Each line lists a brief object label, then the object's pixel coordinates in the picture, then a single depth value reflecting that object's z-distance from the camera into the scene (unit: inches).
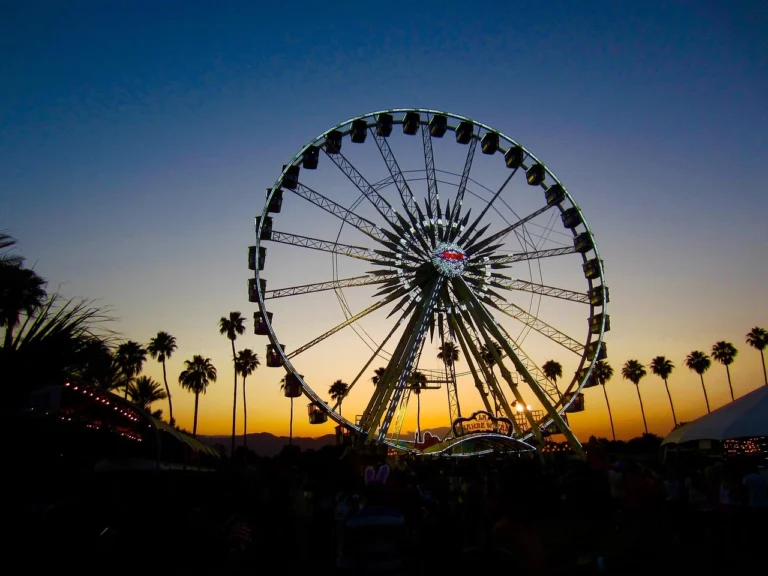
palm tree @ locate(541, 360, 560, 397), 3373.5
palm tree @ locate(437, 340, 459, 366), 1103.0
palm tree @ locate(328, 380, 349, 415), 3344.0
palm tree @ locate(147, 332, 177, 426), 2405.3
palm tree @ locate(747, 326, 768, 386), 2714.1
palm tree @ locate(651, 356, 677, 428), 3105.3
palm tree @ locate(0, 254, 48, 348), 307.3
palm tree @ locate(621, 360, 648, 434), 3267.7
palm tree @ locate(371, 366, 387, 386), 3288.9
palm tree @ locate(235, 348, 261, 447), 2736.2
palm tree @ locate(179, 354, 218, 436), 2583.7
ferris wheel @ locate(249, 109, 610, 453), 967.6
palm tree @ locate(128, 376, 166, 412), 2381.9
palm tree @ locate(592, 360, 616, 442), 3268.5
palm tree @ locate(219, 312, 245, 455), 2436.0
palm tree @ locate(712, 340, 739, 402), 2866.6
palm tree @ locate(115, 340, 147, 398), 2188.6
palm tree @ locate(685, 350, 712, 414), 2984.7
